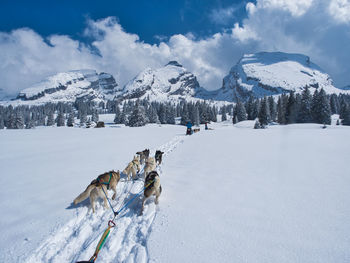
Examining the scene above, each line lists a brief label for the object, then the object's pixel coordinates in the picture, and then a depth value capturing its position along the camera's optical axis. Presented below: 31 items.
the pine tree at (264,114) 55.90
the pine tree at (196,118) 77.82
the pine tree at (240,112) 74.25
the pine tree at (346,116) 48.46
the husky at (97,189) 4.48
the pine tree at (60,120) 79.00
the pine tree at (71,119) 85.51
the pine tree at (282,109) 53.21
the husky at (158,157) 9.07
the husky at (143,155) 9.40
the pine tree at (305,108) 45.00
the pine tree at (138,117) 53.66
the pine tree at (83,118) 92.07
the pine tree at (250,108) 74.50
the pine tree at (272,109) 74.63
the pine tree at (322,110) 41.03
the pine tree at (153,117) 77.81
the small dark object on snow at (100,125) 48.78
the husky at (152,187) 4.52
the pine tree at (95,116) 95.75
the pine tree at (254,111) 72.22
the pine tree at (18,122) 60.16
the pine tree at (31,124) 75.09
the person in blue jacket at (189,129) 24.68
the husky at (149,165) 6.98
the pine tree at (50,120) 90.94
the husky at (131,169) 6.73
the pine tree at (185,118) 80.47
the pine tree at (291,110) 48.19
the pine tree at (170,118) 86.39
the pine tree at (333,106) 84.44
